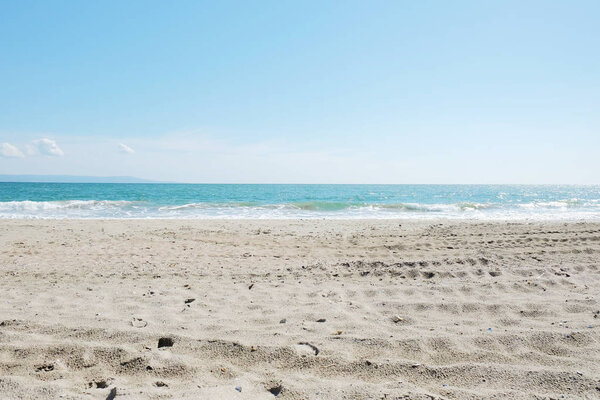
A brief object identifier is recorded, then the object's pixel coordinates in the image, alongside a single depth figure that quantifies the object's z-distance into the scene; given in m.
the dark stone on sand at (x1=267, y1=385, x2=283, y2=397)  2.35
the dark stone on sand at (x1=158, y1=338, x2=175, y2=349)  3.07
